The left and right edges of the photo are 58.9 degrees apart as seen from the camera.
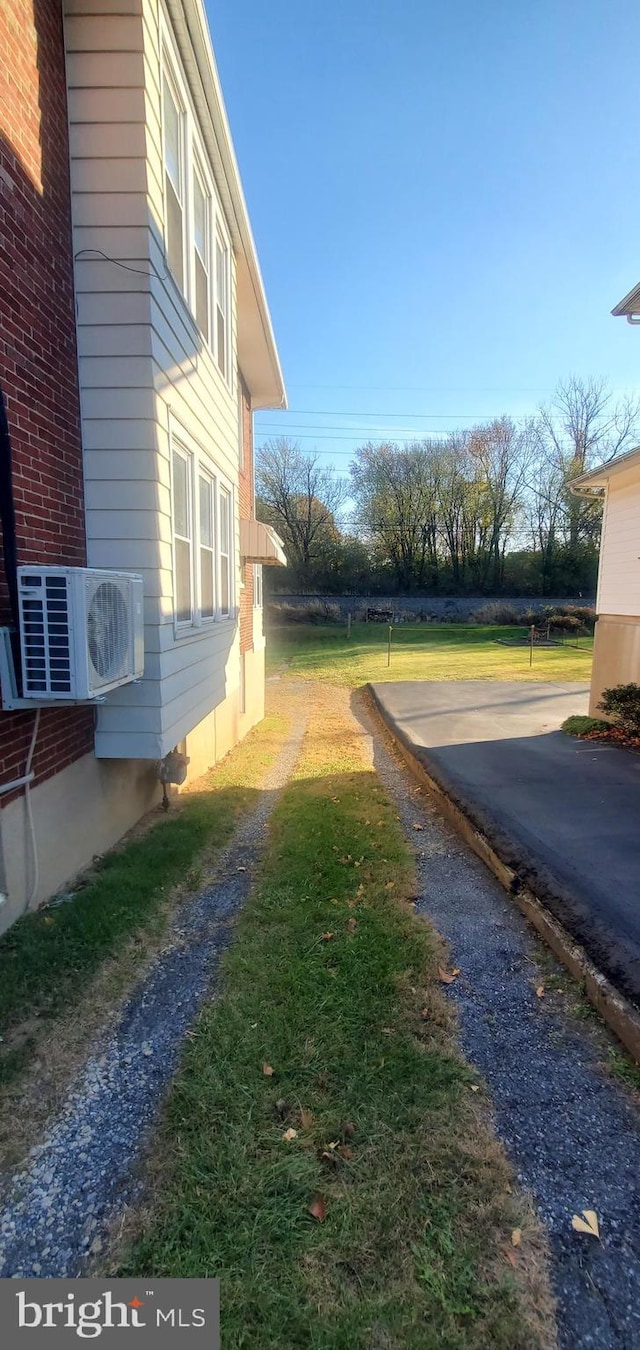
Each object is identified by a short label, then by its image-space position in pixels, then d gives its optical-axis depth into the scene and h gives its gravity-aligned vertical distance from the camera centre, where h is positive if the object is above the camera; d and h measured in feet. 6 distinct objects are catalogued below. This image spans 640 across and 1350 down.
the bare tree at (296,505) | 130.93 +21.17
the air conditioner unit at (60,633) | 9.75 -0.67
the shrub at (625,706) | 26.74 -5.16
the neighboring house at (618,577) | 27.94 +1.02
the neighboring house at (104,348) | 10.50 +5.27
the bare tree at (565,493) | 123.95 +23.36
